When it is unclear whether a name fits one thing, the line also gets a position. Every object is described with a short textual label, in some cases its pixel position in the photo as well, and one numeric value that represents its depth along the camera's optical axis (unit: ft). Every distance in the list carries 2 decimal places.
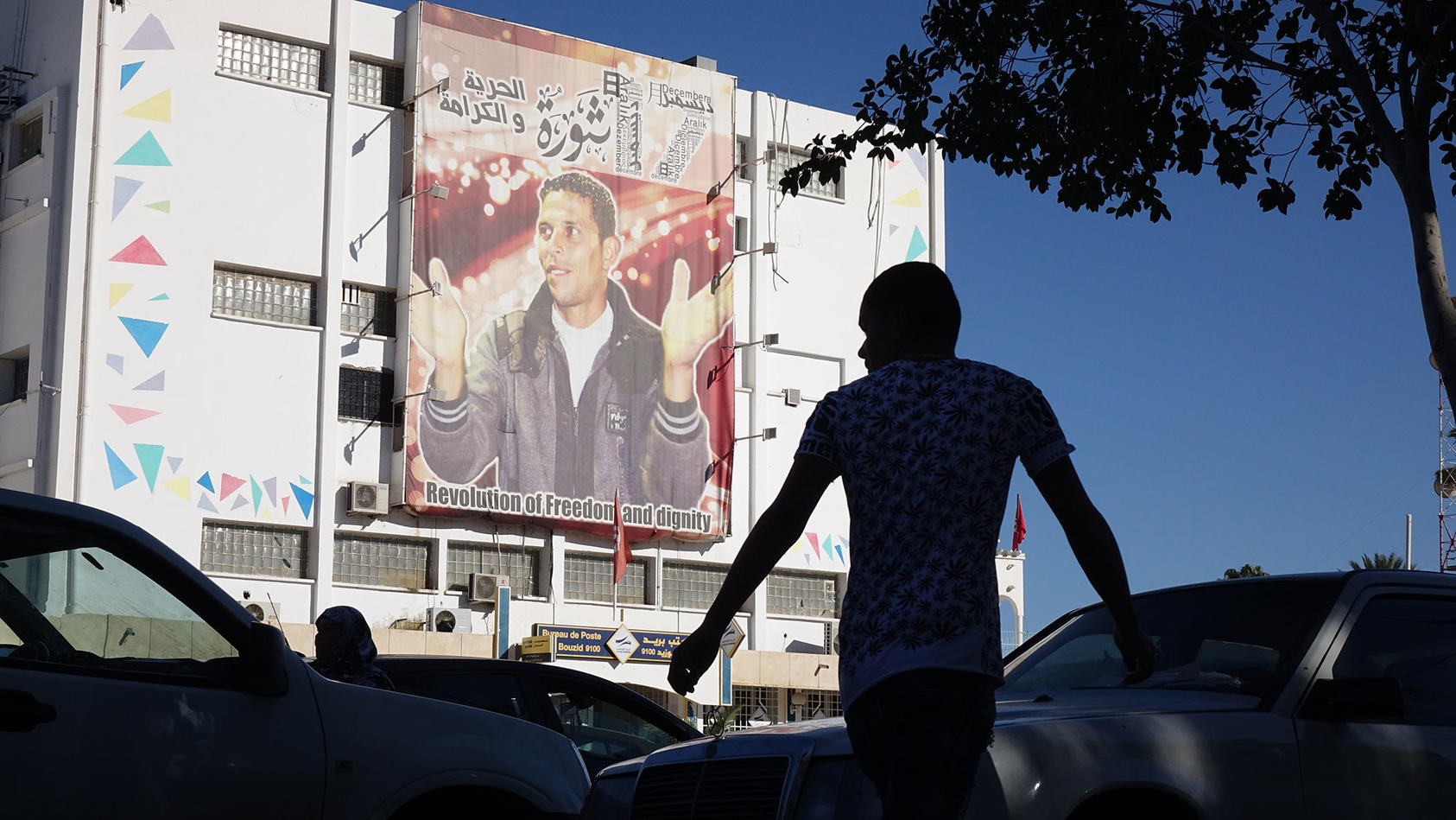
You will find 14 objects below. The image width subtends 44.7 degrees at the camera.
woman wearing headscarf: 29.76
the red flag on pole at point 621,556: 132.46
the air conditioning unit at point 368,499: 123.13
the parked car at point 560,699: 32.24
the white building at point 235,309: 117.08
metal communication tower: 173.75
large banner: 128.26
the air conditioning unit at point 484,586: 127.24
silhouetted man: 12.80
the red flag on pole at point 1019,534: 172.86
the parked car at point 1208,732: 16.94
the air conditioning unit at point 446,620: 123.95
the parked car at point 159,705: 17.02
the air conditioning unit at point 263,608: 115.65
